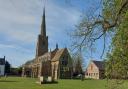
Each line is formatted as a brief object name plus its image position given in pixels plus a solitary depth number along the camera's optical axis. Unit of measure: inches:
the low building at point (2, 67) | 2344.7
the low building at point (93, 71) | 1828.4
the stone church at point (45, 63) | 1756.3
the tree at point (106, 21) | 258.8
